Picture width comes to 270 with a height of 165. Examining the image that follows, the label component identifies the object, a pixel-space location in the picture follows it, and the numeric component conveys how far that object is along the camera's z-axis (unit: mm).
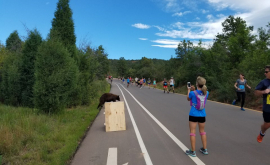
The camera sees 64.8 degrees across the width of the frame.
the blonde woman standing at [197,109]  4762
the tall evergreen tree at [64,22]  13641
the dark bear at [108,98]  10742
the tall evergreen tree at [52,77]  9523
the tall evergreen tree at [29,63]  13023
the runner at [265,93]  4757
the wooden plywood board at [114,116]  7469
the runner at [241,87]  10703
